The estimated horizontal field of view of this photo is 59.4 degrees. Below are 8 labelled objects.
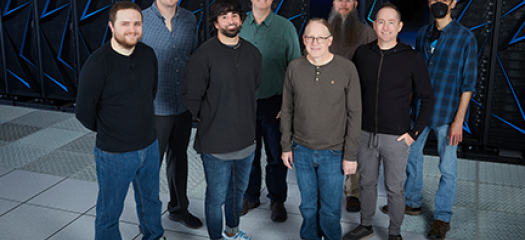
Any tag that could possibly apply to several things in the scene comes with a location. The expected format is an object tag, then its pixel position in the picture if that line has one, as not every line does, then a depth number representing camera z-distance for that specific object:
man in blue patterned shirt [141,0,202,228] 2.59
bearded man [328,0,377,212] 2.93
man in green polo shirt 2.82
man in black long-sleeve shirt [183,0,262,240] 2.24
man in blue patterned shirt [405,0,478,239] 2.56
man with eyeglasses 2.24
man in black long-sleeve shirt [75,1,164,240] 2.05
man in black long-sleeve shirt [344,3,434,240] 2.34
